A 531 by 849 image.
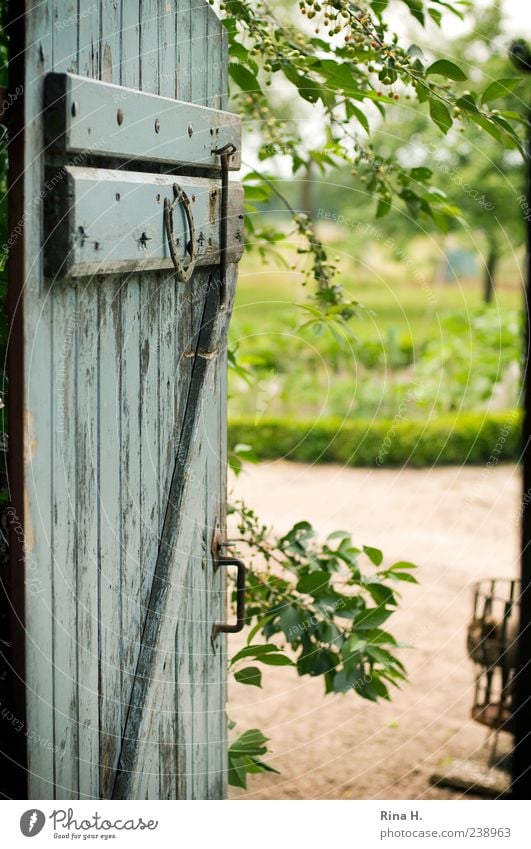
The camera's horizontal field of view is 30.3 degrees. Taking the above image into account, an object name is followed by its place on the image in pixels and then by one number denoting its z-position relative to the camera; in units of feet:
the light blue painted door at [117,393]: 4.89
